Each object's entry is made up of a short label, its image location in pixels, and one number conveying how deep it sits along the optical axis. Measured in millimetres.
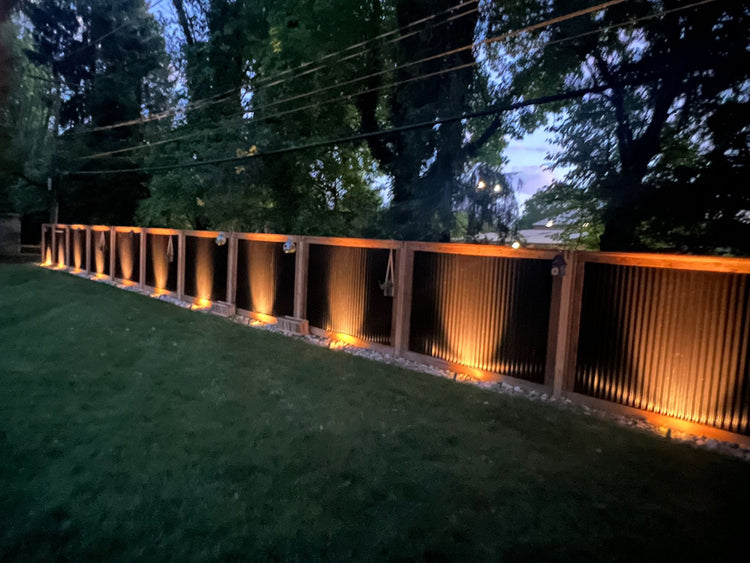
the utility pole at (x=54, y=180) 26144
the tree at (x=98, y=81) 29109
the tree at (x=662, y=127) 8055
